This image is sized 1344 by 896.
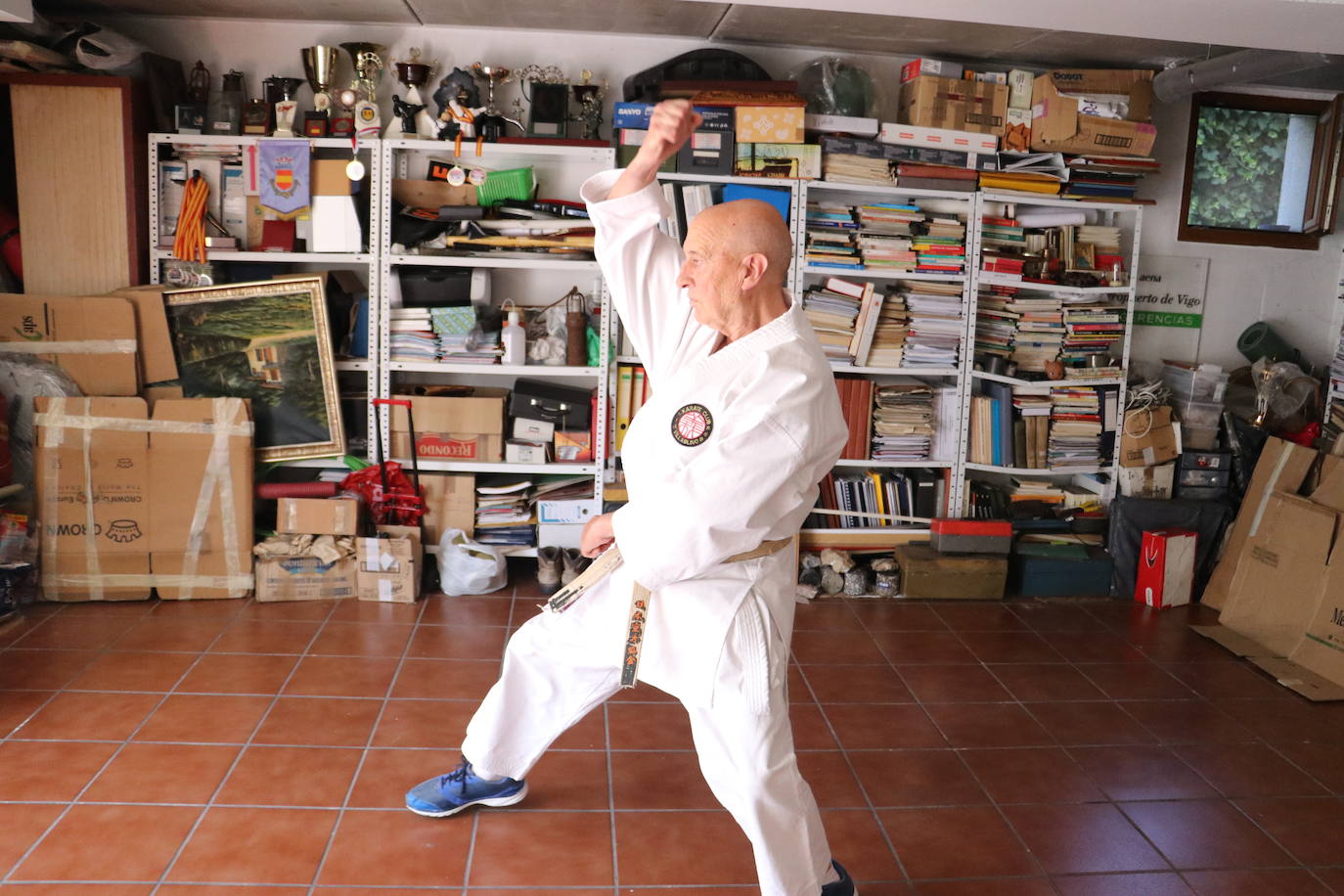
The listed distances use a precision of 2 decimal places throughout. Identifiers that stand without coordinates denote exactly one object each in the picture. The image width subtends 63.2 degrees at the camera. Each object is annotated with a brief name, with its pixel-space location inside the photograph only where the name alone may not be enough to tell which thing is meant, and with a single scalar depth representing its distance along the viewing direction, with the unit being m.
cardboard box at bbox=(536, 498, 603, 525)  4.80
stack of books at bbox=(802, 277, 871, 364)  4.89
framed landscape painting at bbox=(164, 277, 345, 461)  4.55
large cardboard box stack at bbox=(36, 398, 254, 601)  4.27
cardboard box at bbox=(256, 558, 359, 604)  4.38
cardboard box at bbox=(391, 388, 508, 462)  4.71
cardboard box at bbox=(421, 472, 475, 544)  4.75
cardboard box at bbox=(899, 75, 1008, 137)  4.77
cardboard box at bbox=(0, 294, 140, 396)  4.30
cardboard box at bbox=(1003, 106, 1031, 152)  4.88
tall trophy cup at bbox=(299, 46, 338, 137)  4.58
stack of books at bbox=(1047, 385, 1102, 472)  5.00
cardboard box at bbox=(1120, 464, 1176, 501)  5.07
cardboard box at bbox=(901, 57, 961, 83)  4.77
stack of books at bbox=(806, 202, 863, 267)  4.83
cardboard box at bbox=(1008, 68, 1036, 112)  4.88
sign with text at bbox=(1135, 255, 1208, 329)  5.34
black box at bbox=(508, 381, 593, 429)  4.74
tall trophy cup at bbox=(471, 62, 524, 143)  4.62
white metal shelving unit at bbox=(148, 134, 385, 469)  4.55
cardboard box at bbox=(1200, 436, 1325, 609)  4.73
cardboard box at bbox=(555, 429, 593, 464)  4.81
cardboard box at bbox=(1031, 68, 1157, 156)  4.77
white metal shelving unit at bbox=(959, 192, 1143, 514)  4.92
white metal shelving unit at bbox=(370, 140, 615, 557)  4.62
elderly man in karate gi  2.11
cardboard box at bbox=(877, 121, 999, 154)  4.74
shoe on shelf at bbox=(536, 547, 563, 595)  4.68
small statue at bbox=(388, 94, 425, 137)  4.62
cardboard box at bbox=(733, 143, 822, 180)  4.70
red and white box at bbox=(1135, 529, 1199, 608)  4.84
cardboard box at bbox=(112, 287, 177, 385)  4.43
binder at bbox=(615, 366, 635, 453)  4.82
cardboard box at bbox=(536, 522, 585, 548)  4.84
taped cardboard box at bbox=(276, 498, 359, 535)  4.46
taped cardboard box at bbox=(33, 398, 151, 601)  4.25
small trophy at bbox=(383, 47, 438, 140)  4.59
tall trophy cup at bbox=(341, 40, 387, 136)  4.66
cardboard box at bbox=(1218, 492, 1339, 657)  4.22
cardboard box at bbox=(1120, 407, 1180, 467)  5.02
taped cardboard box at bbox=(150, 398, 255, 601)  4.34
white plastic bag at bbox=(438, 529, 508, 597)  4.58
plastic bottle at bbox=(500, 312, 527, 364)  4.70
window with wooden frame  5.25
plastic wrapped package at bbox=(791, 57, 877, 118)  4.78
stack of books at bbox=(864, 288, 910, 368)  4.93
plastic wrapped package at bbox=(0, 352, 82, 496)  4.30
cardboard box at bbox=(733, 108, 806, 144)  4.61
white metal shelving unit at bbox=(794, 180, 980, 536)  4.81
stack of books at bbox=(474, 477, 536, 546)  4.81
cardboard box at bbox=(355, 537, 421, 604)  4.45
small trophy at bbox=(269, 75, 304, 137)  4.56
